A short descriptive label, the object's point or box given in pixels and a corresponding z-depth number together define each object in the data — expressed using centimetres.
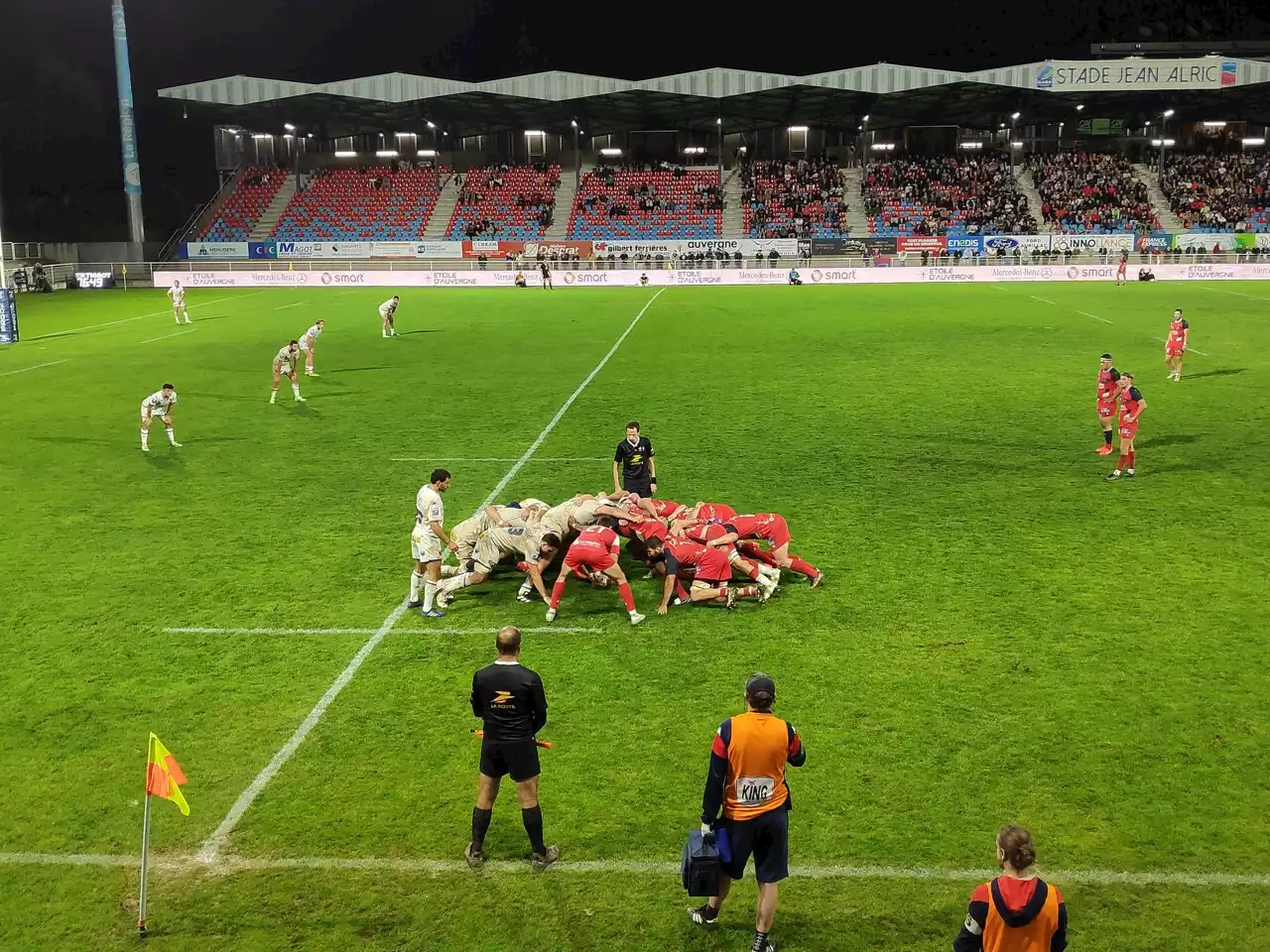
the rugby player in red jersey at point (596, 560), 1148
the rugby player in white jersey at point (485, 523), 1263
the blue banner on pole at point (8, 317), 3756
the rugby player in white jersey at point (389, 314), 3600
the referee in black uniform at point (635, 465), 1434
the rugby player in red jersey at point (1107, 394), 1841
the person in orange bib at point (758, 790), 604
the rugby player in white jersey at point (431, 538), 1130
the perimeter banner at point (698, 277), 5894
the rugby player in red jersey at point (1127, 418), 1648
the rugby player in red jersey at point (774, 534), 1228
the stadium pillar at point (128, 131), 6319
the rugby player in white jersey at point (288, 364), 2448
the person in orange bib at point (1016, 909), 479
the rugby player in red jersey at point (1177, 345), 2547
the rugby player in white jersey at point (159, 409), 1975
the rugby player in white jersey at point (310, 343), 2782
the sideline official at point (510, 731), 688
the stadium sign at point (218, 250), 7356
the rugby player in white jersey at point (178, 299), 4222
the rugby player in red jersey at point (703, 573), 1183
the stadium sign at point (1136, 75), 7244
